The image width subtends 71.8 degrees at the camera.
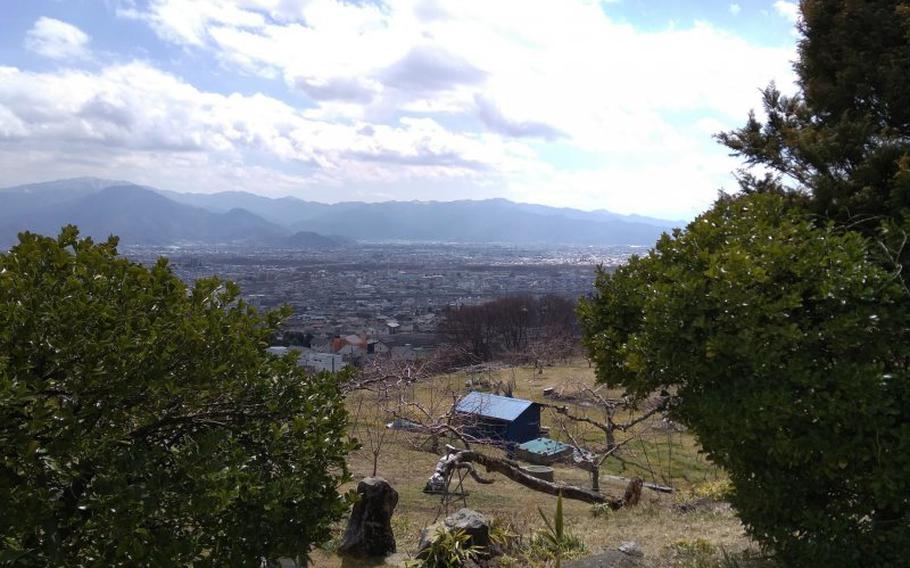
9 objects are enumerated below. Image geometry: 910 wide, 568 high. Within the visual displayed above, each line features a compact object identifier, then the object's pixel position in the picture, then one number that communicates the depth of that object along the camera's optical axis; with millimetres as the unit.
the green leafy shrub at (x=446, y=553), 5209
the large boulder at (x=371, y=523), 6215
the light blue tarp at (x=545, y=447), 16219
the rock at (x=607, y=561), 4996
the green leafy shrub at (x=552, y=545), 5613
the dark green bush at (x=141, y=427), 2443
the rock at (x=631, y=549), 5244
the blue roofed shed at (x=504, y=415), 15891
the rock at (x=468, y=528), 5477
